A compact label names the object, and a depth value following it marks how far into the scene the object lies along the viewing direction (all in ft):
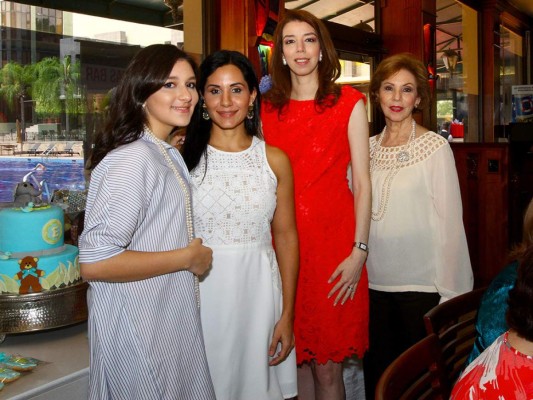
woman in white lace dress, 5.57
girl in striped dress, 4.19
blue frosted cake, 5.70
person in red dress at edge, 3.26
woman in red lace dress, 6.45
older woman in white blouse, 7.06
